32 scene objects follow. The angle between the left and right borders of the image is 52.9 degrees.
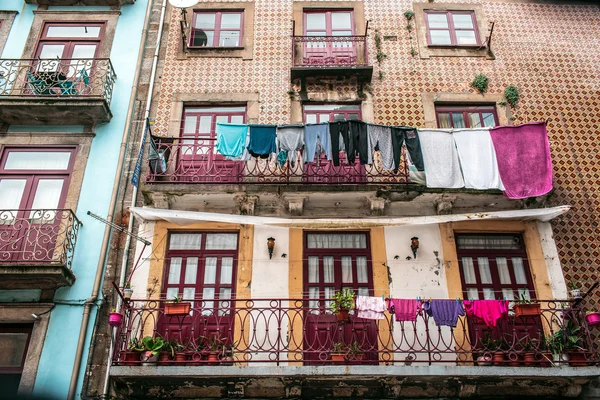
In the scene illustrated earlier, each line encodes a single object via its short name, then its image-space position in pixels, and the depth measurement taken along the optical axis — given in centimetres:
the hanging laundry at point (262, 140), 1105
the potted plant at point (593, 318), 937
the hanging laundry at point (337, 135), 1098
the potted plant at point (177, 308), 961
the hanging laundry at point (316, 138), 1098
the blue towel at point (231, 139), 1098
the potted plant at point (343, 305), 948
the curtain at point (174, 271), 1079
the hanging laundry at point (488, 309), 959
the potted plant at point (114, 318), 950
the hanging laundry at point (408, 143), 1094
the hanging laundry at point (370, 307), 951
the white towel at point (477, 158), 1077
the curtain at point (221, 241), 1116
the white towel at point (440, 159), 1080
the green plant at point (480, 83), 1279
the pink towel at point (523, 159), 1072
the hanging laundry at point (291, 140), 1102
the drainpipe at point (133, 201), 985
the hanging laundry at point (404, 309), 959
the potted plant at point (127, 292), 1011
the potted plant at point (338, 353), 954
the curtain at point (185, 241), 1116
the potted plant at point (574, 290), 984
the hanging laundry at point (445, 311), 957
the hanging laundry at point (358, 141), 1090
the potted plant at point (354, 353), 943
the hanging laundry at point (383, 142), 1099
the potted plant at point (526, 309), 959
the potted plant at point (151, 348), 952
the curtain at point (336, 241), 1122
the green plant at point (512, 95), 1267
